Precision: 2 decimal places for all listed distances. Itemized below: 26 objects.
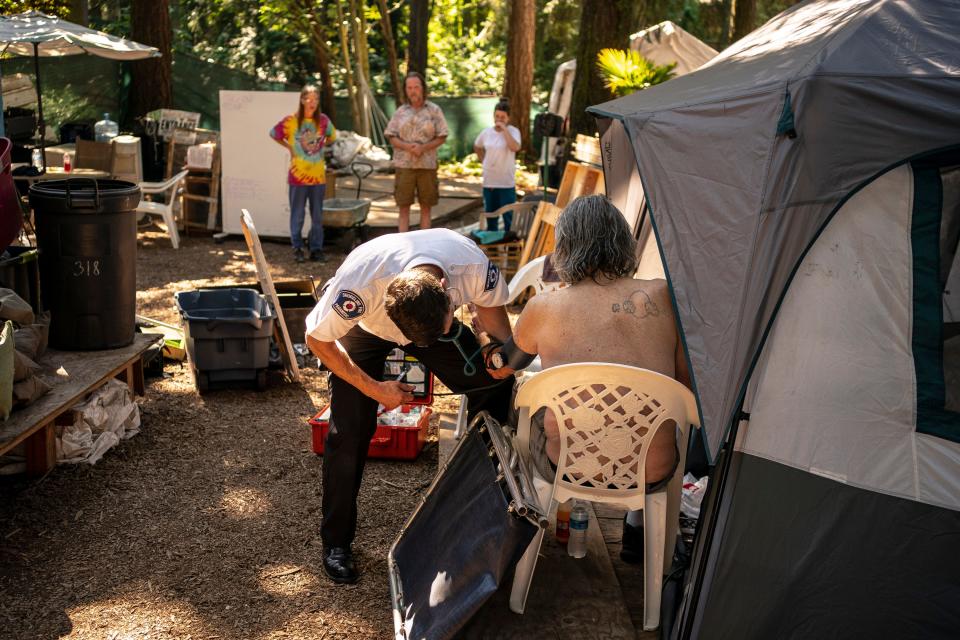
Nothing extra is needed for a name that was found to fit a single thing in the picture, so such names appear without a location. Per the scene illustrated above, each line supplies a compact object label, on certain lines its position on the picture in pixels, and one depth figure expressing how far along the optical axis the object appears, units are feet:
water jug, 40.68
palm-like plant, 32.24
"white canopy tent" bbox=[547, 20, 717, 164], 52.13
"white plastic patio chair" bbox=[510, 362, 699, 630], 10.35
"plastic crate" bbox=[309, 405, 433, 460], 16.15
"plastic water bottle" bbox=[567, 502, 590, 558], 12.16
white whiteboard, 34.63
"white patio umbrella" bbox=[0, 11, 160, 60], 33.45
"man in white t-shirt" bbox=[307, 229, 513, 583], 10.69
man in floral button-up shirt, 31.99
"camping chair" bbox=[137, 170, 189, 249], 33.69
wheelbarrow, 33.78
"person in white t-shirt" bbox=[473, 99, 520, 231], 33.17
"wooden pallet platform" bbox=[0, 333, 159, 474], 13.61
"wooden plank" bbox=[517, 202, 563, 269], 26.35
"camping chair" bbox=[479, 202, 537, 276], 29.12
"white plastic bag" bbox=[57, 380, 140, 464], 15.57
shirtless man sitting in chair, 10.73
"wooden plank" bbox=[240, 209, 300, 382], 19.22
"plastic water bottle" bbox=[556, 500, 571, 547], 12.61
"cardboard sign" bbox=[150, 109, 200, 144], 41.22
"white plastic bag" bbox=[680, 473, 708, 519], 13.52
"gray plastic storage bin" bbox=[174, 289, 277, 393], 18.62
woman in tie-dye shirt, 31.24
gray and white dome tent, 9.66
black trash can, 16.65
